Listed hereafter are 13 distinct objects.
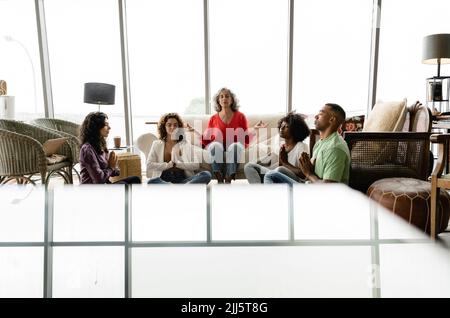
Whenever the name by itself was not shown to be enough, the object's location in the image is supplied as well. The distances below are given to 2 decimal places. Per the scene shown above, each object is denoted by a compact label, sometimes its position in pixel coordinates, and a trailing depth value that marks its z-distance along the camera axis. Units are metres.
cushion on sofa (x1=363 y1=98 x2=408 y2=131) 2.77
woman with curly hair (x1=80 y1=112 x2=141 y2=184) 2.29
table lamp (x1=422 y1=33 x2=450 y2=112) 3.94
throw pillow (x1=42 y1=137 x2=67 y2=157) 3.36
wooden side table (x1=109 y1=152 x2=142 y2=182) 3.65
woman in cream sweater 2.67
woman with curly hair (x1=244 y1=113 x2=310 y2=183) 2.25
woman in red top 3.46
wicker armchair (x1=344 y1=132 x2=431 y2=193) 2.47
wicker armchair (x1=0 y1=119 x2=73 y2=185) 2.87
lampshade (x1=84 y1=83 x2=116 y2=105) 4.23
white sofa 3.29
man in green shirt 1.86
